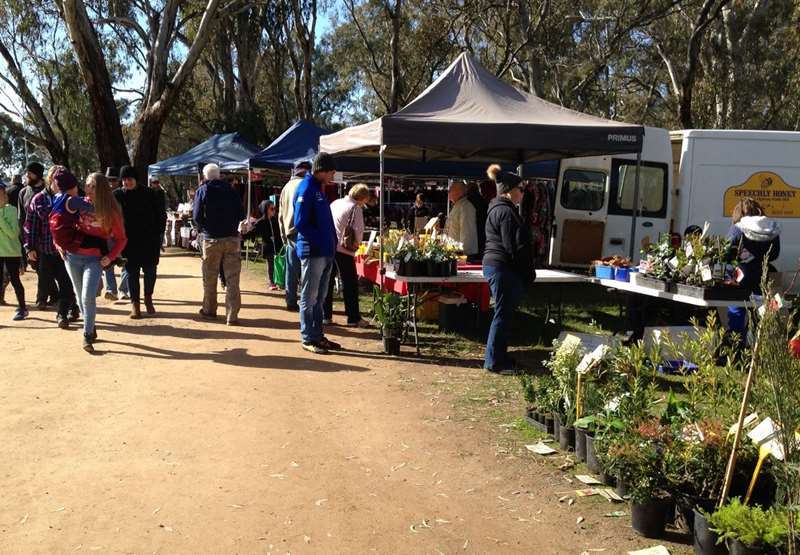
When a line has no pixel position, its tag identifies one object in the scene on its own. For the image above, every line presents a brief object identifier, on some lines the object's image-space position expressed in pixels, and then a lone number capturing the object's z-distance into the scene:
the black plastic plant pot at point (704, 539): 3.14
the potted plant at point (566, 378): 4.59
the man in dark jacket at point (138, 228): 8.39
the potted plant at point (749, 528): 2.84
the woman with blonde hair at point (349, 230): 8.25
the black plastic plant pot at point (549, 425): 4.89
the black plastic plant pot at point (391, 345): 7.14
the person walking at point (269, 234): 11.50
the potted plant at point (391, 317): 7.16
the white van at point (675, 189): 10.81
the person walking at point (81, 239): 6.71
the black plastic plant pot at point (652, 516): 3.46
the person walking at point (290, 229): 8.05
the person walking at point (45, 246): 8.06
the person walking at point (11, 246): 8.48
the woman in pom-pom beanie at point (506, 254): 6.20
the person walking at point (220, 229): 8.11
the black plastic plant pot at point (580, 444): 4.33
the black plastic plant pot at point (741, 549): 2.87
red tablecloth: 8.24
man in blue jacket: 6.82
